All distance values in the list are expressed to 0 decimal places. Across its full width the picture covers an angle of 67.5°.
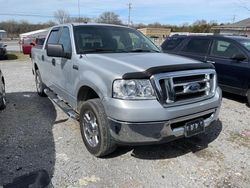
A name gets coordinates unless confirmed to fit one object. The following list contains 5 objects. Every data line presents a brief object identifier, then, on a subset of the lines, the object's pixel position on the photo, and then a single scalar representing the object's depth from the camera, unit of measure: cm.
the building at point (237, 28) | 2398
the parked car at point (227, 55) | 464
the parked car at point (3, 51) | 1191
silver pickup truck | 214
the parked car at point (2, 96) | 387
